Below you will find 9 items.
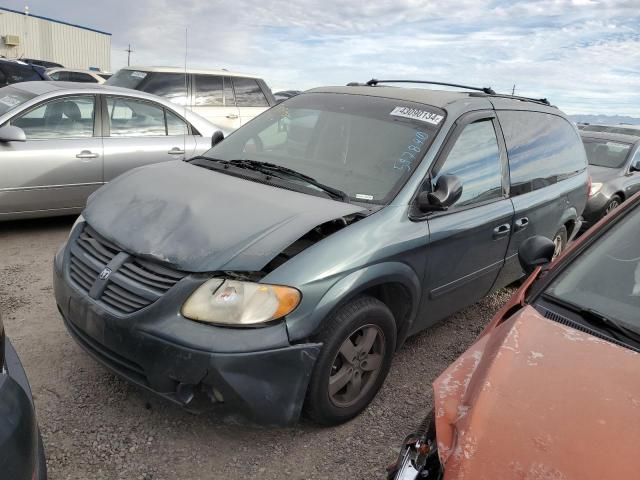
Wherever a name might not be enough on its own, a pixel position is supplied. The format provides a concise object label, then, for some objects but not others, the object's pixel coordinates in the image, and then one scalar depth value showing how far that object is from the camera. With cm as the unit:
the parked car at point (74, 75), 1642
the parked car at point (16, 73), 1023
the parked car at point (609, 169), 782
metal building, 3451
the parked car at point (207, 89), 843
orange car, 137
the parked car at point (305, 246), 233
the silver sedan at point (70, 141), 491
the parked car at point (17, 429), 150
